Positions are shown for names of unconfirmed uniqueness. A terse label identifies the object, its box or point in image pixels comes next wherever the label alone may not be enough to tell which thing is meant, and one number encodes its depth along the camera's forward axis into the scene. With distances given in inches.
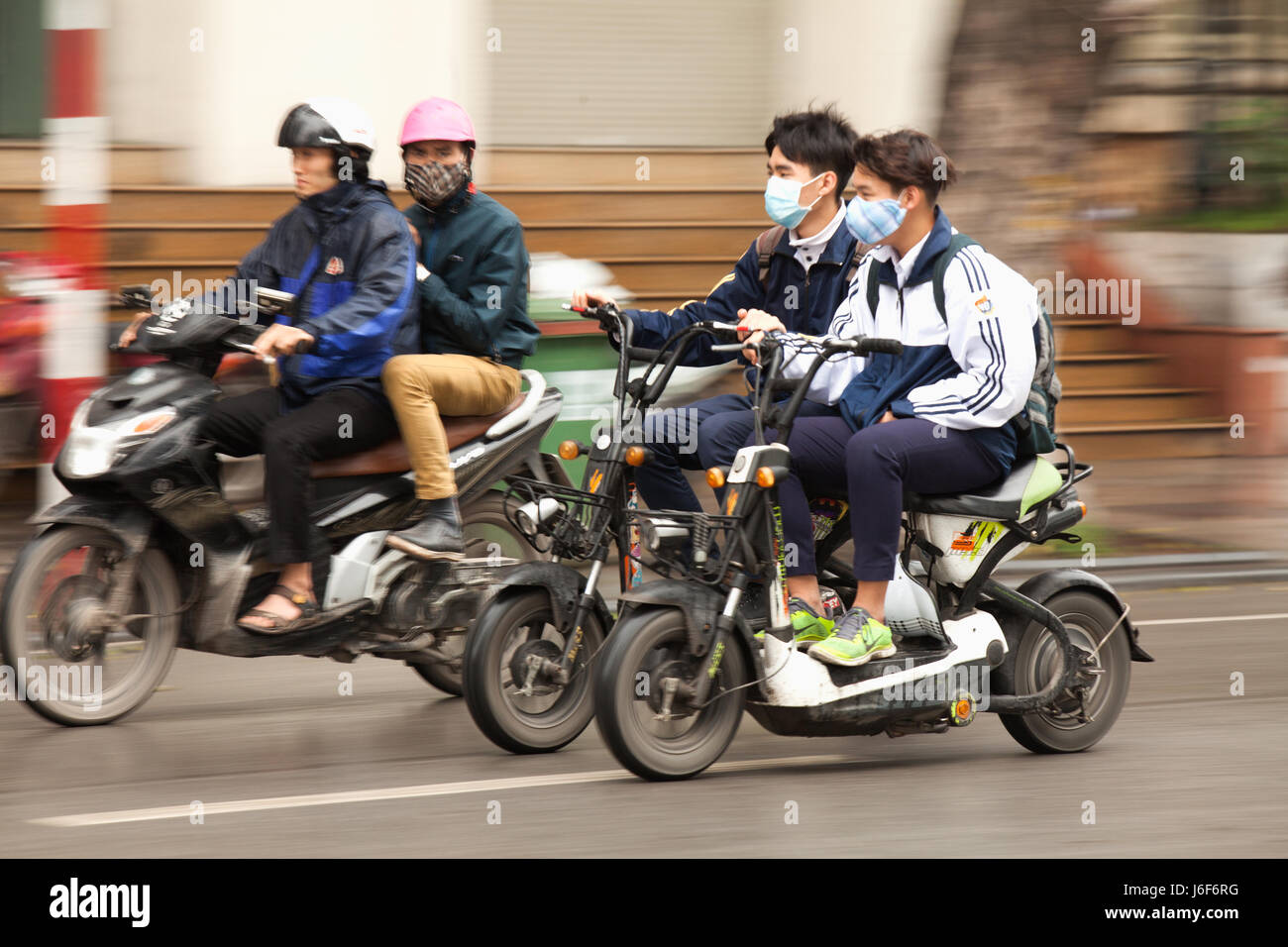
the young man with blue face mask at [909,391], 432.1
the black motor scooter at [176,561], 465.7
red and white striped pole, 611.8
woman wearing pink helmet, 490.6
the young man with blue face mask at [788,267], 469.1
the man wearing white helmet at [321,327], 477.7
